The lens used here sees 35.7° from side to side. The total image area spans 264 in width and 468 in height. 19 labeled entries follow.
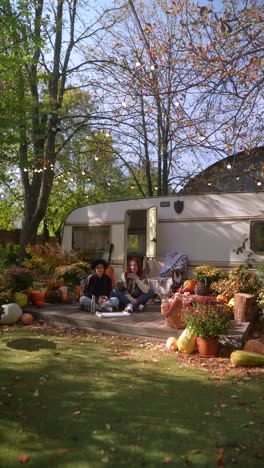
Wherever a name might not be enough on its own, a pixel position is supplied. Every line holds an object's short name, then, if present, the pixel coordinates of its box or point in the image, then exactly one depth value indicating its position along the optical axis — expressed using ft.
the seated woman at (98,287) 26.18
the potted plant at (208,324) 18.22
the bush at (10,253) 42.82
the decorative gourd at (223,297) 25.80
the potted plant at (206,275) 28.04
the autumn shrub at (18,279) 27.35
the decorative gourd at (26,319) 25.12
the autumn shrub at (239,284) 25.30
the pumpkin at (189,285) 30.09
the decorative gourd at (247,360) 16.90
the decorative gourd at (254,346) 18.26
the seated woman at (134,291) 26.86
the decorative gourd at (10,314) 24.59
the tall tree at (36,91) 28.86
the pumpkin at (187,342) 18.79
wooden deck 20.47
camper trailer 30.22
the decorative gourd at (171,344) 19.38
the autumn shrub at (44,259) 36.35
